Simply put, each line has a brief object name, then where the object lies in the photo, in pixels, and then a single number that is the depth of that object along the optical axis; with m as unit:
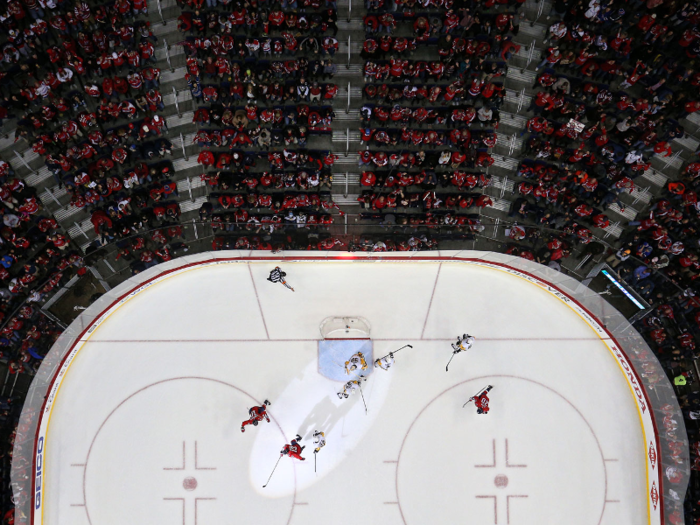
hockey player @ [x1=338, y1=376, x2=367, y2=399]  12.64
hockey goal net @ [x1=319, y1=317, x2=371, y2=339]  12.88
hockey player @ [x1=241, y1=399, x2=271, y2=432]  12.22
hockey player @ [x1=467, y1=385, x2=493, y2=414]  12.36
